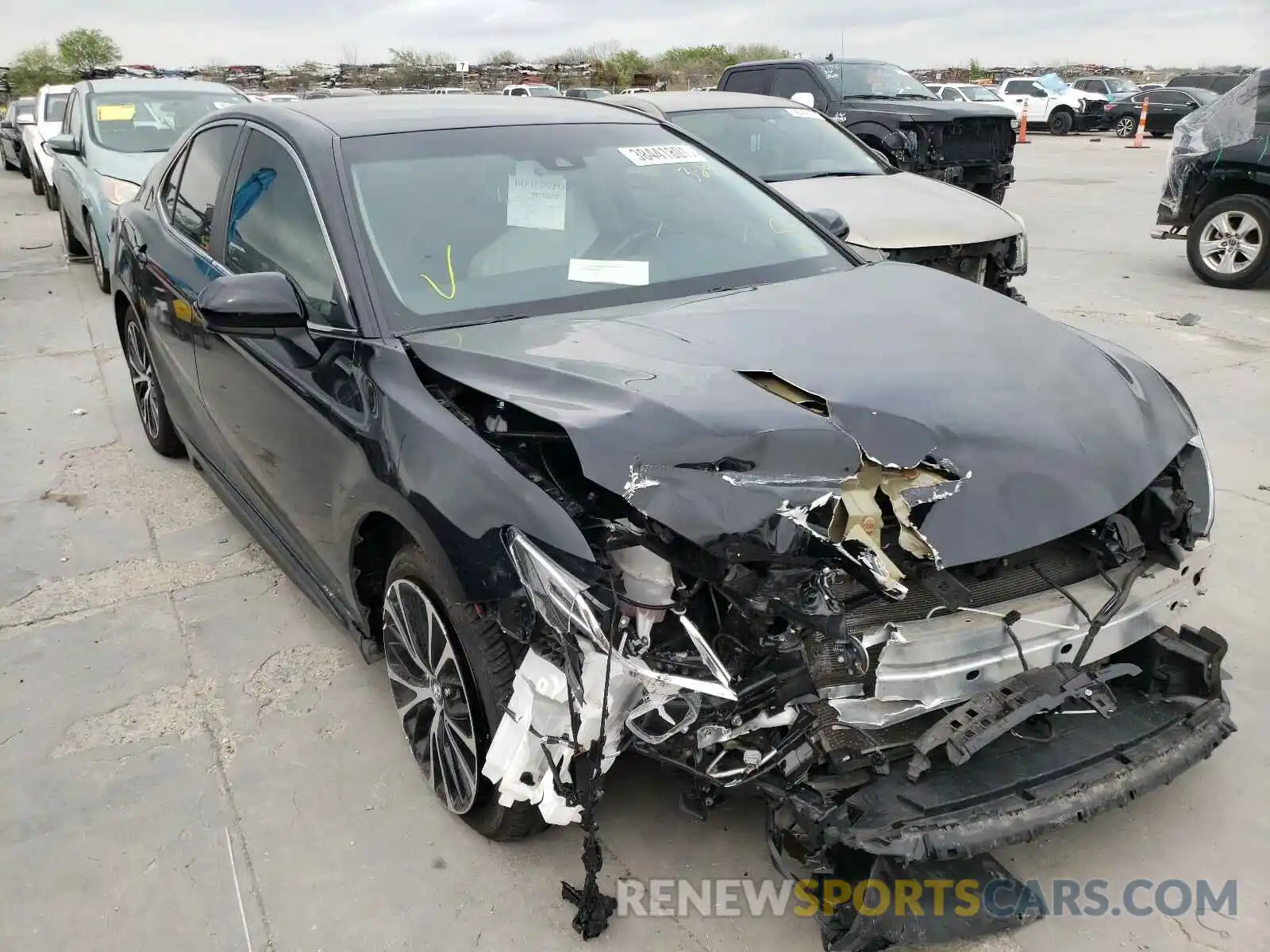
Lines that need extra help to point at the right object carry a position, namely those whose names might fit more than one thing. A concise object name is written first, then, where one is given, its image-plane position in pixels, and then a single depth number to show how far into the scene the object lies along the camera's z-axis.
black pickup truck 9.85
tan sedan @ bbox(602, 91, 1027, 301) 6.21
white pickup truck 27.46
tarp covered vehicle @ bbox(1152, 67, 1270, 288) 7.96
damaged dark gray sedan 2.01
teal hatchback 7.79
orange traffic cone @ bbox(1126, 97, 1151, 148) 22.48
